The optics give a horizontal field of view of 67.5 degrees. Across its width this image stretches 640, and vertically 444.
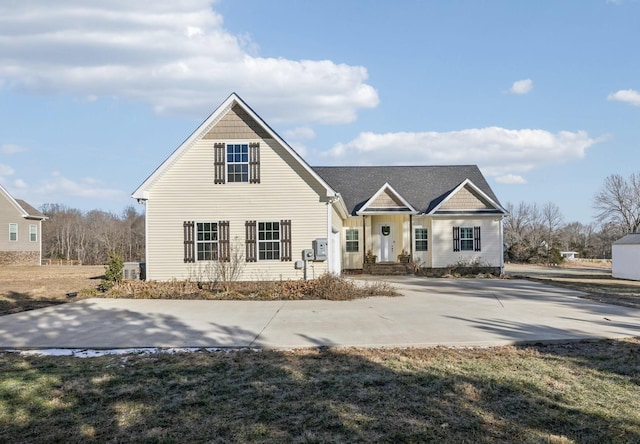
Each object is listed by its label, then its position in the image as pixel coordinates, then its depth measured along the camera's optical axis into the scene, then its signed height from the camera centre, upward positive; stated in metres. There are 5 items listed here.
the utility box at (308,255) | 16.84 -0.53
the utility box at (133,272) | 17.20 -1.05
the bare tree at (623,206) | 54.03 +3.30
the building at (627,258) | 25.73 -1.27
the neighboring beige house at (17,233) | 38.44 +0.95
